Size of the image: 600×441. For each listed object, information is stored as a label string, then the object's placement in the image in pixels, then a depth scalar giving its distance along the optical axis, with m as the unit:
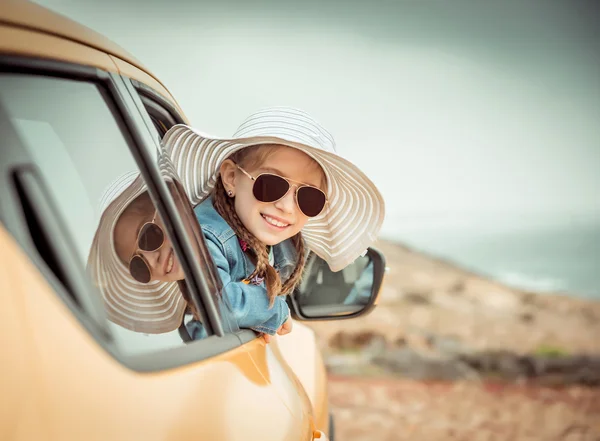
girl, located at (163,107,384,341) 1.76
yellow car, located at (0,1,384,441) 0.78
